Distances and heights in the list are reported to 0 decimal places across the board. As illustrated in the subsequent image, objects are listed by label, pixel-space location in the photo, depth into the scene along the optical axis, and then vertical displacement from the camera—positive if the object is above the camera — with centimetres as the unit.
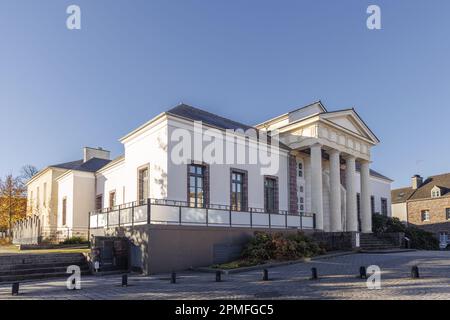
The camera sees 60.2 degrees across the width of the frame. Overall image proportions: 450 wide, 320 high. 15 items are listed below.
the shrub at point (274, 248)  1631 -186
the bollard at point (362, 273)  1101 -196
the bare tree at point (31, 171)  5132 +479
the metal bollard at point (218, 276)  1184 -215
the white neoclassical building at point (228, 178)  1702 +153
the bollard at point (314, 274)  1141 -206
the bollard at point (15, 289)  978 -206
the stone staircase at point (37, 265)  1323 -210
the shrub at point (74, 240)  2436 -211
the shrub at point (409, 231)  2648 -193
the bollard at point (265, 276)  1170 -213
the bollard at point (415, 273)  1073 -191
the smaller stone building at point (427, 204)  4044 -10
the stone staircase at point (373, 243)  2228 -235
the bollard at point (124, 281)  1100 -210
